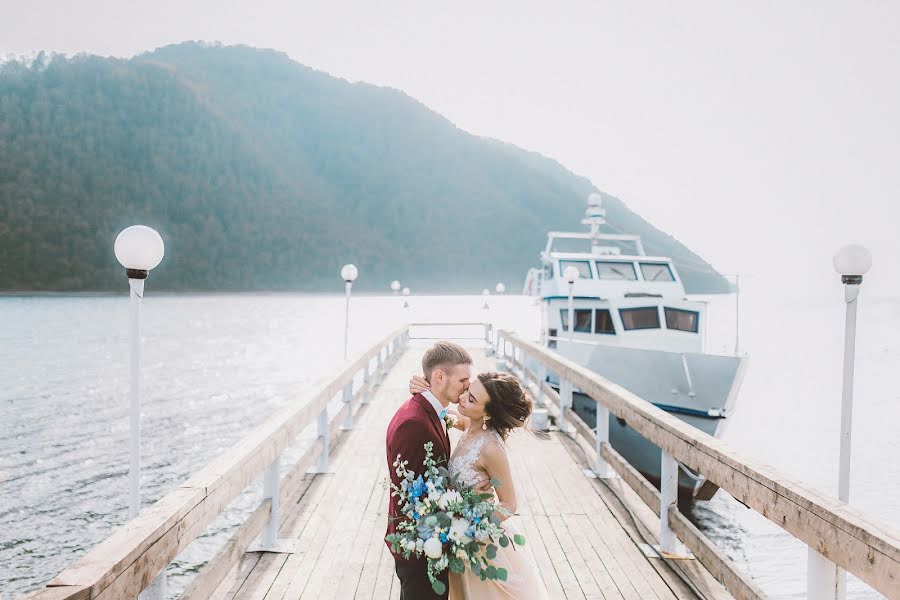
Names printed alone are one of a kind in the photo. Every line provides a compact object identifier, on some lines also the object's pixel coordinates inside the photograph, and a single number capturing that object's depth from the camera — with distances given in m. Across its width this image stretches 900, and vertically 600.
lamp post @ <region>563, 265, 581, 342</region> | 14.55
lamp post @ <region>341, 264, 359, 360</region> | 12.95
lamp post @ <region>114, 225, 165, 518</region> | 3.61
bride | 2.58
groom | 2.54
